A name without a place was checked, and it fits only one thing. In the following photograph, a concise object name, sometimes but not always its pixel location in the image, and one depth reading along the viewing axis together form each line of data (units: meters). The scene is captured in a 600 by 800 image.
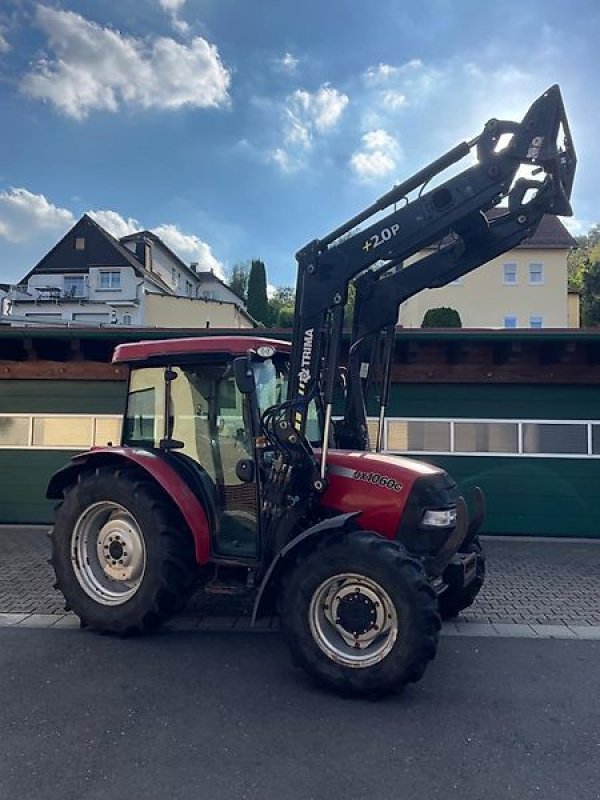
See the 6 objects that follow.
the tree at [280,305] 52.30
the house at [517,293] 35.06
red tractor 3.93
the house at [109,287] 33.19
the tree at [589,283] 43.00
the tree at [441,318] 19.86
